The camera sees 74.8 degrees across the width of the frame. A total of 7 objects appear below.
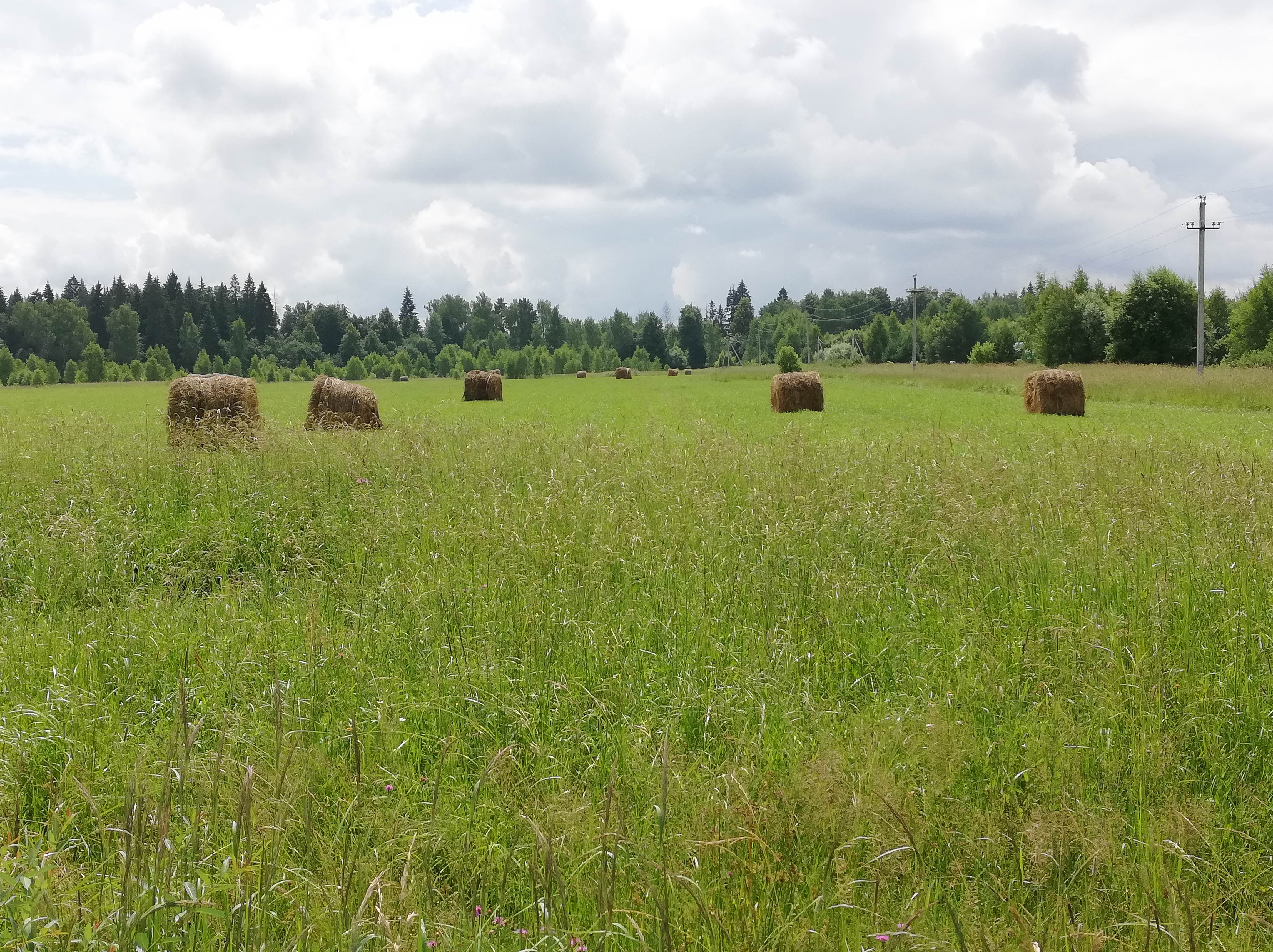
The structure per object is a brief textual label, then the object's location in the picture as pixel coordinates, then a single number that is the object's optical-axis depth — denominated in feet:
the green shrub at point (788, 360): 213.66
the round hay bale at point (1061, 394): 88.22
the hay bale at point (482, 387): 127.03
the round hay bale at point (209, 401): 51.80
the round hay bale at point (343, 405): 64.85
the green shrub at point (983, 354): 322.96
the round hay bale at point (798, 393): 92.17
